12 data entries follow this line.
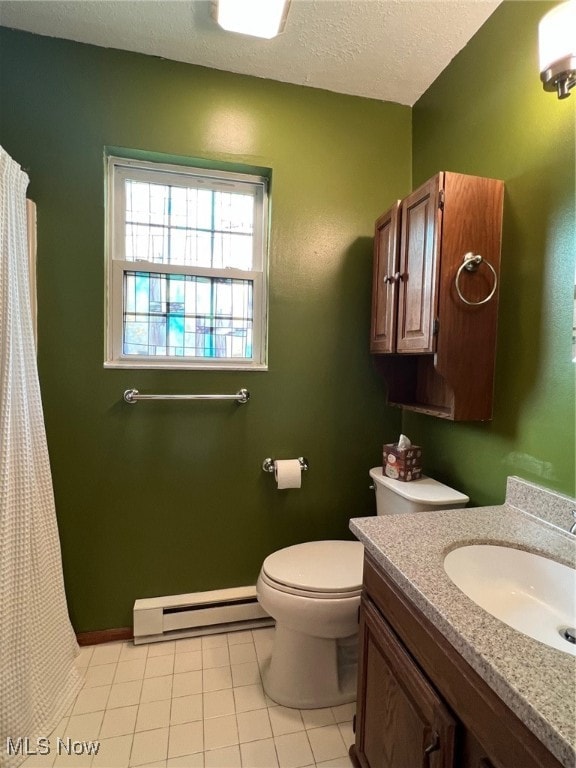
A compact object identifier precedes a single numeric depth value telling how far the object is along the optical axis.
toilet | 1.25
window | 1.64
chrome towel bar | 1.54
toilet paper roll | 1.66
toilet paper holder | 1.71
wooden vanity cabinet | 0.56
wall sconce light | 0.91
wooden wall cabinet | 1.23
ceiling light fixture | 1.23
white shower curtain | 1.16
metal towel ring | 1.22
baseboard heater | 1.60
